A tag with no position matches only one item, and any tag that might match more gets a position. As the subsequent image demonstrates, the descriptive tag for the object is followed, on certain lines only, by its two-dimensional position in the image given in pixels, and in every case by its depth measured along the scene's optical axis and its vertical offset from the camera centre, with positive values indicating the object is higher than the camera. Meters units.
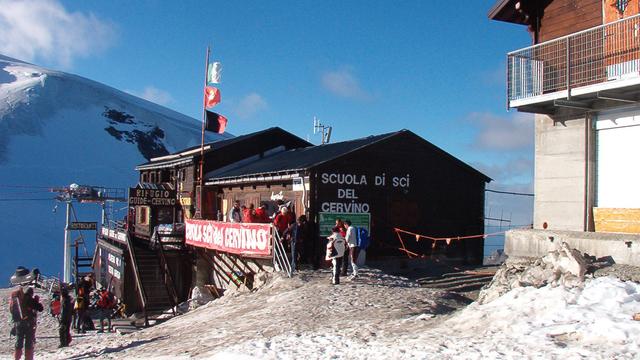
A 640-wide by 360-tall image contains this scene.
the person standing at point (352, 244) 15.58 -1.17
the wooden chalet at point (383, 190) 19.83 +0.39
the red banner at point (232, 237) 17.09 -1.27
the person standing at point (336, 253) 14.66 -1.33
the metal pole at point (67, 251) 39.94 -3.97
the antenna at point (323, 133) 37.16 +4.27
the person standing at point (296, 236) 16.67 -1.09
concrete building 11.96 +1.90
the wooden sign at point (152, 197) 26.12 -0.02
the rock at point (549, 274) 9.54 -1.19
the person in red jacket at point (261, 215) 18.39 -0.52
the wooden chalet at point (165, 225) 24.59 -1.42
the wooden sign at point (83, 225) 38.84 -2.02
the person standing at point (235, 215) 20.05 -0.58
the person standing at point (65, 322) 14.59 -3.18
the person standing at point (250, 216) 18.41 -0.55
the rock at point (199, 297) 20.48 -3.63
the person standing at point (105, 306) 19.74 -3.81
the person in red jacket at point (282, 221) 17.09 -0.65
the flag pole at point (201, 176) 26.68 +1.01
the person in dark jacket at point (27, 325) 11.79 -2.65
